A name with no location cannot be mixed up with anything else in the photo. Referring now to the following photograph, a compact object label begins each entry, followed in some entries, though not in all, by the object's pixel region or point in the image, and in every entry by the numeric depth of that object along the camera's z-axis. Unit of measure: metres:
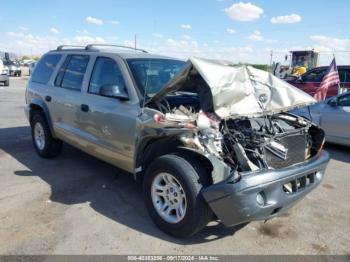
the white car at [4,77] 24.36
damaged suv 3.23
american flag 10.08
